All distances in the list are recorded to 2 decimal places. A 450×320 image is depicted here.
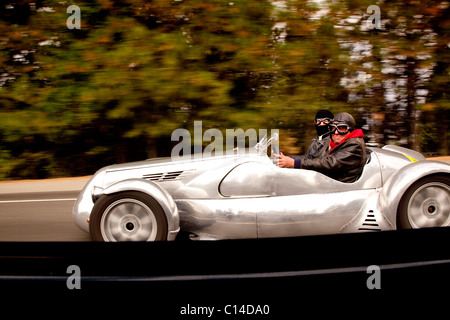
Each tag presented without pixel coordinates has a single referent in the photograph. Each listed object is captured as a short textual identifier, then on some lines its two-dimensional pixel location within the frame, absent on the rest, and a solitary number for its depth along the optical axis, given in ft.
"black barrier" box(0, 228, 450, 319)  8.15
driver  9.84
